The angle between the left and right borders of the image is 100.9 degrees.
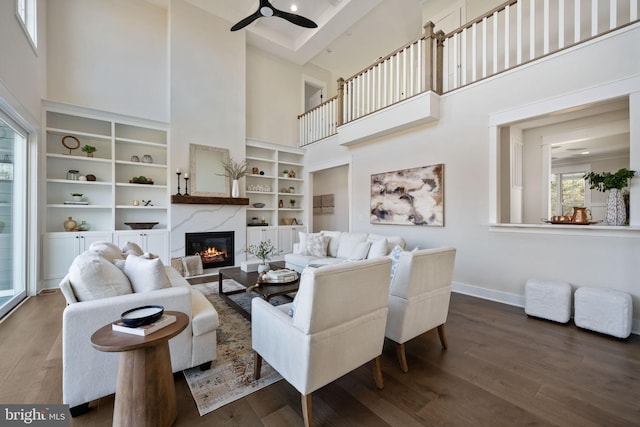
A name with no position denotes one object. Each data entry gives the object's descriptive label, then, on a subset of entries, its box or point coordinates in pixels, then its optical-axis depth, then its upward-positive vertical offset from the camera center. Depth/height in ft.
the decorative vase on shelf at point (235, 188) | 18.85 +1.88
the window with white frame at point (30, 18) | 11.62 +9.01
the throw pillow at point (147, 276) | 6.29 -1.48
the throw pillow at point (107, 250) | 8.21 -1.16
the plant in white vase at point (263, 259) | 11.36 -1.99
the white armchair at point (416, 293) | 6.61 -2.08
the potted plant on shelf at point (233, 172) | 18.88 +3.05
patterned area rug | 5.62 -3.89
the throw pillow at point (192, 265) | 16.15 -3.16
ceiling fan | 12.53 +10.00
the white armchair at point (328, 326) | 4.63 -2.20
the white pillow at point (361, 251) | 13.56 -1.91
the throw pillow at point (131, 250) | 10.38 -1.41
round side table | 4.36 -2.84
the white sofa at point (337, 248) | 13.34 -1.86
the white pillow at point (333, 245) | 15.64 -1.84
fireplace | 17.35 -2.24
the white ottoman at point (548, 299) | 9.39 -3.16
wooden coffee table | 9.11 -2.66
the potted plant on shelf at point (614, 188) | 8.87 +0.89
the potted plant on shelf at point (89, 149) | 14.75 +3.69
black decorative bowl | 4.51 -1.80
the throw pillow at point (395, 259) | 7.09 -1.27
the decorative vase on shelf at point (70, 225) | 14.35 -0.55
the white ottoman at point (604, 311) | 8.20 -3.15
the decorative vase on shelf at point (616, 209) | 9.30 +0.15
